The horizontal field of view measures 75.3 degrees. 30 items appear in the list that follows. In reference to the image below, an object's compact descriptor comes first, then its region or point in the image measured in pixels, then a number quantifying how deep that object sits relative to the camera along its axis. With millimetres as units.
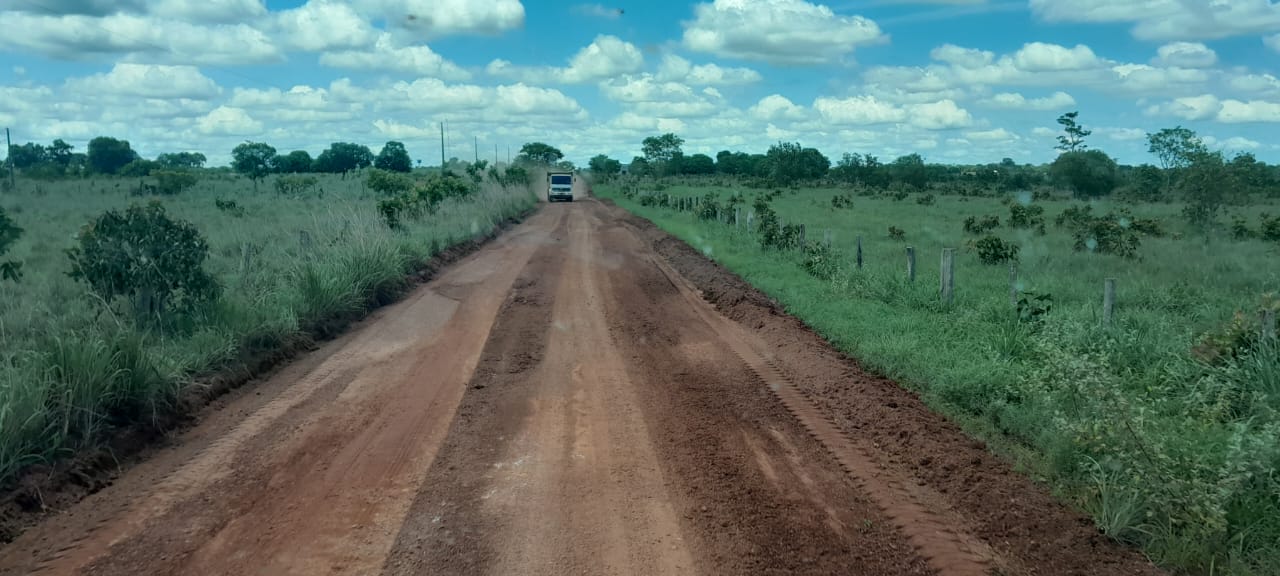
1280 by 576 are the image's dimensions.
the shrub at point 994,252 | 18547
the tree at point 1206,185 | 23172
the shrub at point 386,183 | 43625
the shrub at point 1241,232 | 23906
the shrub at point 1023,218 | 28484
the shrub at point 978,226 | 26641
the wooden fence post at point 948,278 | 12259
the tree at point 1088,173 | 52188
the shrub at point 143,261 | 8953
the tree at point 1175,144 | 24188
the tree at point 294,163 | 81438
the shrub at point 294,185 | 48269
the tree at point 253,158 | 70688
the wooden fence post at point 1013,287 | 11086
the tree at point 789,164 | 79250
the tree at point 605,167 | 142700
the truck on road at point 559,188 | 62750
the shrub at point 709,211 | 34250
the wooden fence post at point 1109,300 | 9469
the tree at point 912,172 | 69688
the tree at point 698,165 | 132125
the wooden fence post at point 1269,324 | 7350
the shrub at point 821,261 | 16516
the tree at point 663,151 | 127875
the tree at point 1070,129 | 70112
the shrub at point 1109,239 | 19375
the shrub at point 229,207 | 30656
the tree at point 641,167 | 131150
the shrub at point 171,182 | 46281
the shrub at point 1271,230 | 22484
